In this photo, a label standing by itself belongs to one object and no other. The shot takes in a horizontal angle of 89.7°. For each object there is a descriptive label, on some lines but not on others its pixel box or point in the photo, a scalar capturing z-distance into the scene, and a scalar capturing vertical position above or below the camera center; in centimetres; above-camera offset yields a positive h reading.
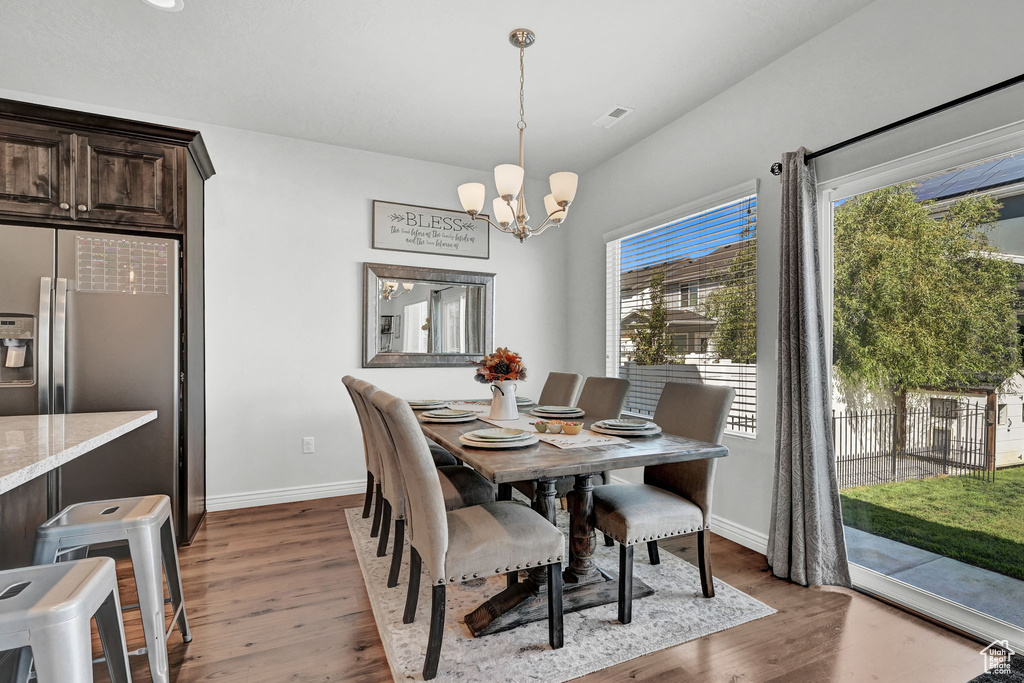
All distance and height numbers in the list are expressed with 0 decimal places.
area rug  182 -116
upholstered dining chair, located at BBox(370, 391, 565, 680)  176 -71
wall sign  411 +90
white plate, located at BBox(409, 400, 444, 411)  302 -39
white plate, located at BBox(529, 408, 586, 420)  287 -42
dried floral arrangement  258 -14
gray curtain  242 -39
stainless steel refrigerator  255 -1
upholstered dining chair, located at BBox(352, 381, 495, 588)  226 -71
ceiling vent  336 +150
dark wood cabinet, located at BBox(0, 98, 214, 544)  263 +85
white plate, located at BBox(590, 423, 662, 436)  226 -41
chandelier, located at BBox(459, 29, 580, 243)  241 +72
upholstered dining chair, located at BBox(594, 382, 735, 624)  211 -71
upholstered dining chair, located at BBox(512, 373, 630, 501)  284 -39
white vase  270 -33
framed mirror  407 +20
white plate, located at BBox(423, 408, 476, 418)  268 -39
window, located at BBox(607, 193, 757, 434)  306 +24
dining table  179 -59
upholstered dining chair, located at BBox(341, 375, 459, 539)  287 -73
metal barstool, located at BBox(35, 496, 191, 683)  151 -60
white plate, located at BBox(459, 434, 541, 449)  199 -41
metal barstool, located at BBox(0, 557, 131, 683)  97 -54
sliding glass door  198 -19
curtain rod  184 +91
